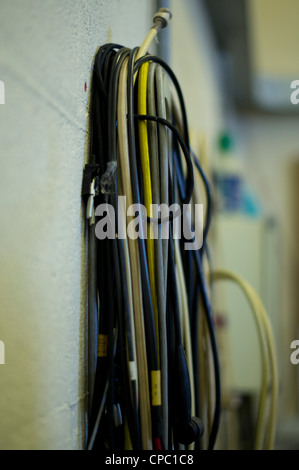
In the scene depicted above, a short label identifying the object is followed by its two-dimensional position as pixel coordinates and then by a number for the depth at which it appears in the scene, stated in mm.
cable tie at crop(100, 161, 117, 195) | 622
